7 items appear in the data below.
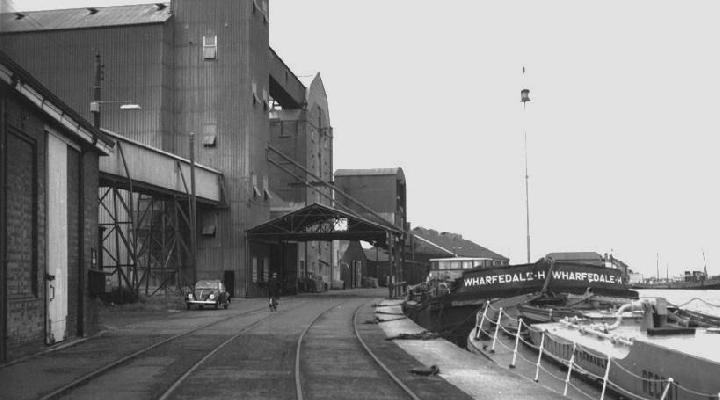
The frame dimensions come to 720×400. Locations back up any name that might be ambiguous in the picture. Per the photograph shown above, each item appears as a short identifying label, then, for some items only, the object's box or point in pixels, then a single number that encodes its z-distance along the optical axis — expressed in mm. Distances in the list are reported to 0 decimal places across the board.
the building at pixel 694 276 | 89562
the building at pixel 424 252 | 96812
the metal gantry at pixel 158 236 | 49969
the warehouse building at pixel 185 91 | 55812
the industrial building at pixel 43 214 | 16375
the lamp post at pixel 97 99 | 28641
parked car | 41344
